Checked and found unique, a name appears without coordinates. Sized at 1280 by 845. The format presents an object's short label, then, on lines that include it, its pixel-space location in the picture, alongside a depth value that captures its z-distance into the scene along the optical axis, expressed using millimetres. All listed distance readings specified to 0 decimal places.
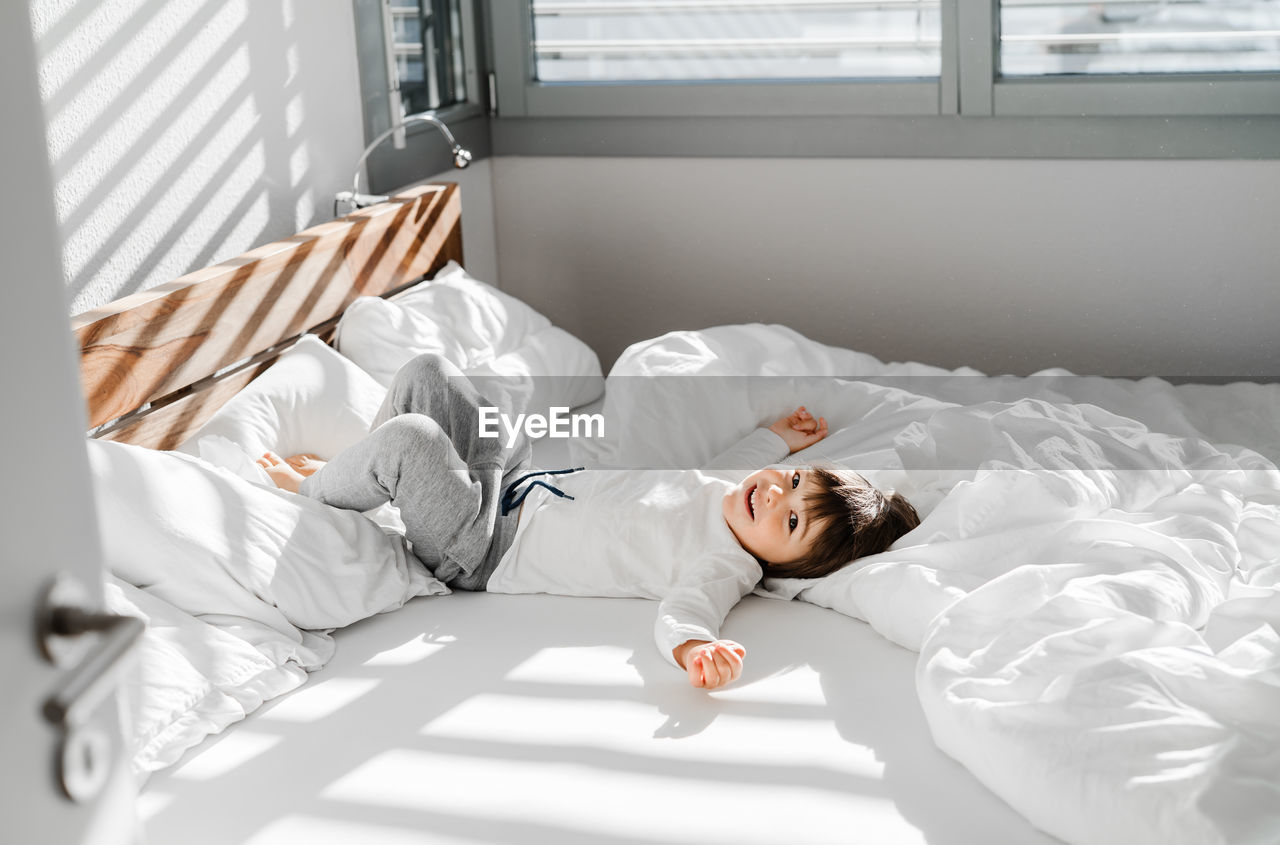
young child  1711
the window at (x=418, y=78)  2543
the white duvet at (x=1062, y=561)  1135
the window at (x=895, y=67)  2574
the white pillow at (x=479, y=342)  2184
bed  1184
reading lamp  2387
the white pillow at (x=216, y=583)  1375
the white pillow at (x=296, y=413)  1785
